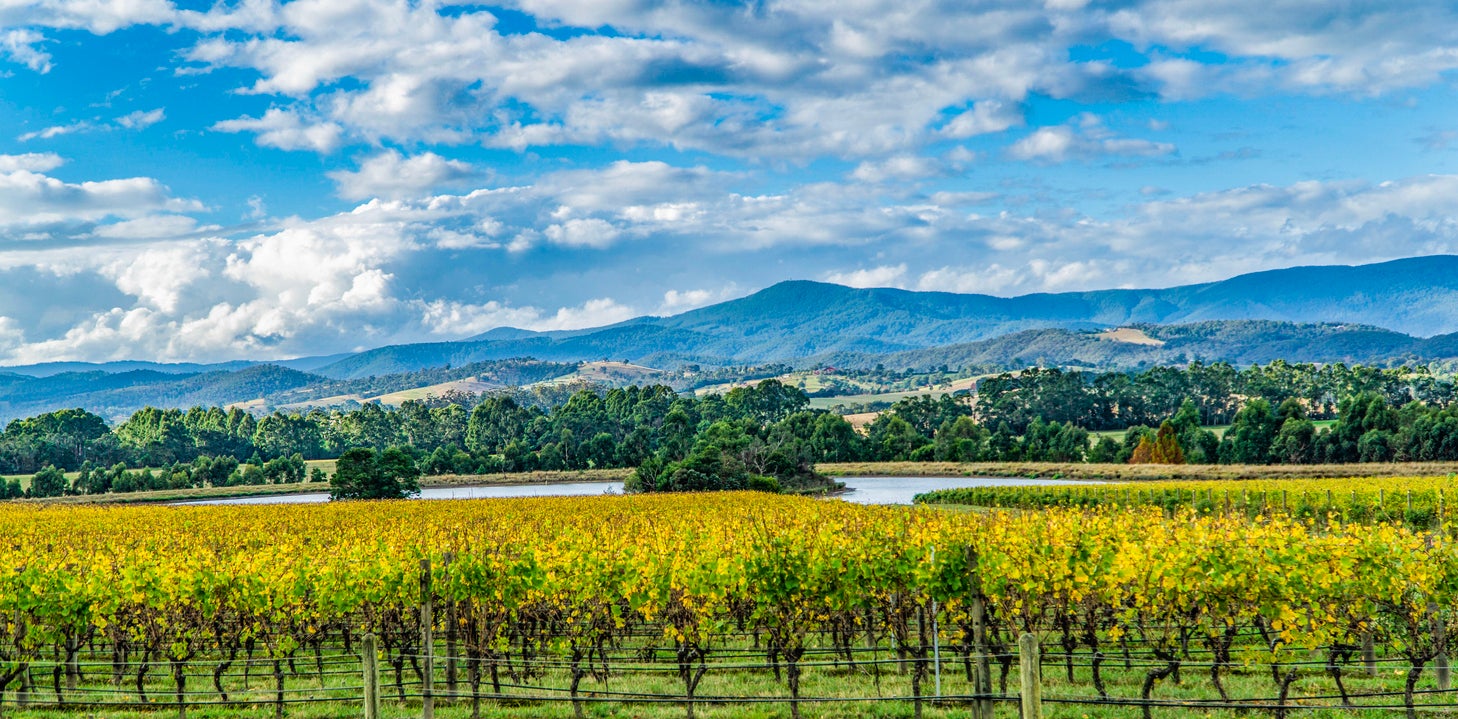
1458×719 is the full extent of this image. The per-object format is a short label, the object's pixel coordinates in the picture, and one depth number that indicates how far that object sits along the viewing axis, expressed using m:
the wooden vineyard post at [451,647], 15.68
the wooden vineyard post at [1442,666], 13.57
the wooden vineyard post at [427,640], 13.07
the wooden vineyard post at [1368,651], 15.54
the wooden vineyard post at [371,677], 11.11
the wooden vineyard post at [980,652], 12.90
